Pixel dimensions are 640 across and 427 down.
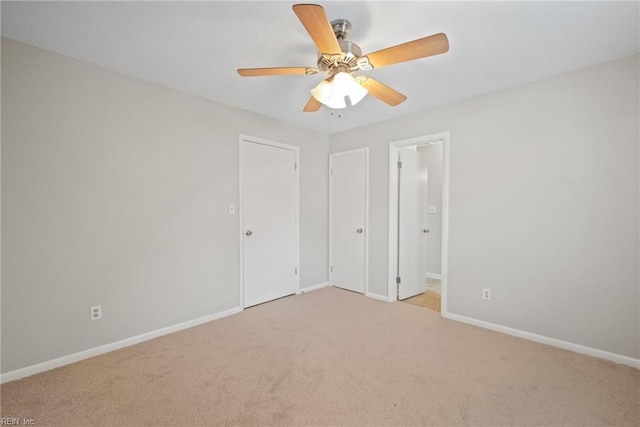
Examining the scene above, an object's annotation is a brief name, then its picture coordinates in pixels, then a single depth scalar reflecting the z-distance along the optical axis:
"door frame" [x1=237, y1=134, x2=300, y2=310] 3.20
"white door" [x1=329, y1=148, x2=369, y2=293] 3.86
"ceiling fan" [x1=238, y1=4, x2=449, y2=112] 1.41
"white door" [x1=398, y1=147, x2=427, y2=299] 3.64
